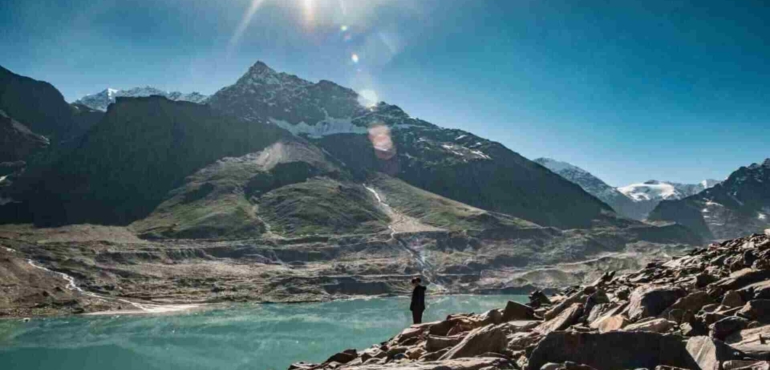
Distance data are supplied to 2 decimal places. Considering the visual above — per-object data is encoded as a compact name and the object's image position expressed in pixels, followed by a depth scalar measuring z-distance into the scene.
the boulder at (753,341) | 9.90
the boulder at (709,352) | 9.84
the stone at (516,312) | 18.61
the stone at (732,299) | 13.02
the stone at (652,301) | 13.89
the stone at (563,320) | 14.85
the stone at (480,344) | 14.05
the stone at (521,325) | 15.76
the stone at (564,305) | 17.23
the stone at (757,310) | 11.70
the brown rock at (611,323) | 13.35
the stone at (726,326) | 11.38
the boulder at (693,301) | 13.52
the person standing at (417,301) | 25.89
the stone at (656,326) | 12.18
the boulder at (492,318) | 18.56
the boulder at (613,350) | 10.69
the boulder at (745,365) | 9.00
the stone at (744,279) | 14.26
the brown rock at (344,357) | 19.00
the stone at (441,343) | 15.94
